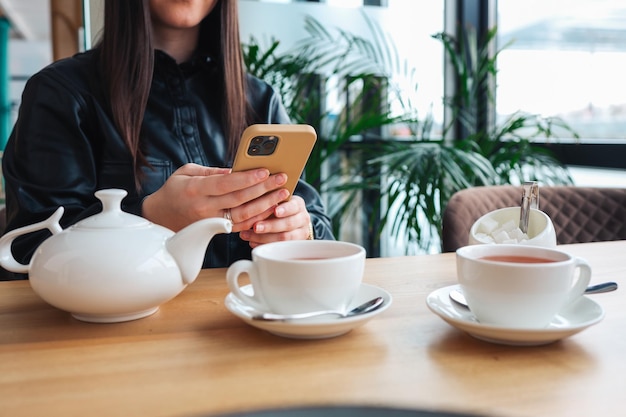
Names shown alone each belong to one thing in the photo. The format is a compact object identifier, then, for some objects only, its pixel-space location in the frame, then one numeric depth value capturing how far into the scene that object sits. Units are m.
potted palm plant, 2.22
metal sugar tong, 0.98
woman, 1.12
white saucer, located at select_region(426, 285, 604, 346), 0.58
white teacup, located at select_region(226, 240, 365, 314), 0.61
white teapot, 0.65
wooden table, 0.47
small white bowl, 0.93
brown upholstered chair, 1.56
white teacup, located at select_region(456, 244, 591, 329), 0.58
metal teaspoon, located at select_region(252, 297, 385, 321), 0.61
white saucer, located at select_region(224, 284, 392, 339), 0.59
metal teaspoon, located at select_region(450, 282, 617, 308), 0.73
